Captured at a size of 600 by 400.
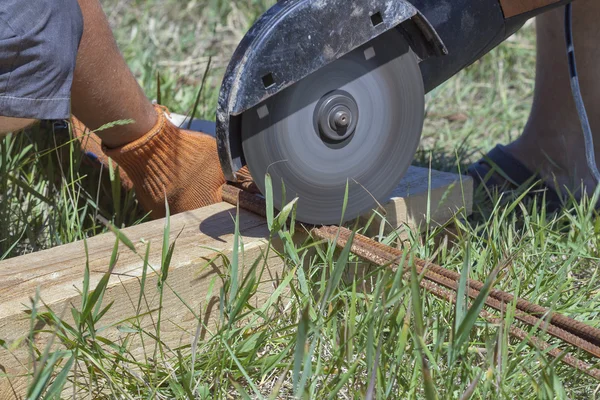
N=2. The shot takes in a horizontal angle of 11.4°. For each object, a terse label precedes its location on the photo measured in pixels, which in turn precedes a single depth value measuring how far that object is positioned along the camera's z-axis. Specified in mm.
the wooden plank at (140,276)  3104
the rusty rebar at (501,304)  3089
